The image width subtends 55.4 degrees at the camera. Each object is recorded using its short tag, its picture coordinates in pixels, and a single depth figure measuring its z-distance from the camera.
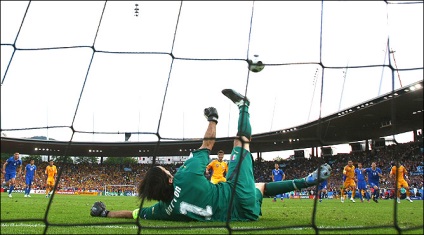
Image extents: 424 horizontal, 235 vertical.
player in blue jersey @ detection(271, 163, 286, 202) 15.36
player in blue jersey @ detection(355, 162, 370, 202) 14.02
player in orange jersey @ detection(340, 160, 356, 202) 13.76
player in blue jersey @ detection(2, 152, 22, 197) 11.52
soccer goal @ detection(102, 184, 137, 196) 18.57
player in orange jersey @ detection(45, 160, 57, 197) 12.98
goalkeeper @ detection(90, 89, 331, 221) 3.95
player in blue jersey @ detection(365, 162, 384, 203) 12.96
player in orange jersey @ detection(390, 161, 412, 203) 12.35
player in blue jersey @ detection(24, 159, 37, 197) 13.76
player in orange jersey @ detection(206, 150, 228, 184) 11.04
